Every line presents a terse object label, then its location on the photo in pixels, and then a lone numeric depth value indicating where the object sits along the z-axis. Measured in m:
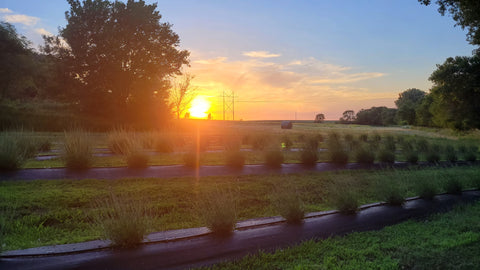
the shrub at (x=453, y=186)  10.97
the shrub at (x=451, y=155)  20.44
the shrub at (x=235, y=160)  13.89
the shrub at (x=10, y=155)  10.64
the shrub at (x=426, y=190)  10.02
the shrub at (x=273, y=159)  14.60
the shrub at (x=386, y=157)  17.94
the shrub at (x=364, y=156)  17.15
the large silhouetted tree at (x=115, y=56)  33.06
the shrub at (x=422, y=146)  22.46
